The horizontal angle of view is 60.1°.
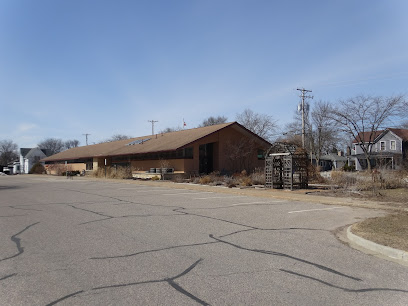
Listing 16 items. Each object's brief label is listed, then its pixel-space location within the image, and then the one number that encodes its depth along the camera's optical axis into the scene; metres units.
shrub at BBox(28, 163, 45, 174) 63.21
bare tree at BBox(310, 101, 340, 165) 48.38
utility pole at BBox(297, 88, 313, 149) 43.03
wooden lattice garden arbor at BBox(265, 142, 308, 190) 19.73
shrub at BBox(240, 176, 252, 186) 23.05
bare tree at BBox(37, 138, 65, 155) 136.00
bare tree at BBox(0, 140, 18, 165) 119.50
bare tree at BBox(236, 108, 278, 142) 57.28
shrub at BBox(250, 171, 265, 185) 23.78
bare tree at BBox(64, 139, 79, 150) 144.04
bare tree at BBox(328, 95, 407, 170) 29.00
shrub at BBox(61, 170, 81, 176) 50.41
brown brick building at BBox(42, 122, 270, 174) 33.16
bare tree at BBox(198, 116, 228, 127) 76.25
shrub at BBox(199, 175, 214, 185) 26.36
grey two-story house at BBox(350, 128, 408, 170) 49.26
